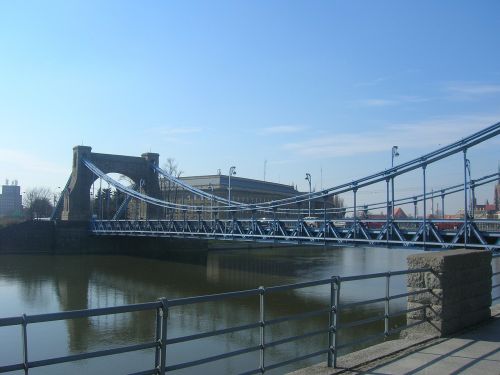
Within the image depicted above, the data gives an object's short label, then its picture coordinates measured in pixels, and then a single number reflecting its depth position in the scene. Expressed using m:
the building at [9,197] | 151.65
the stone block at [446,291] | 6.88
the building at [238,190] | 73.00
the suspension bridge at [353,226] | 18.33
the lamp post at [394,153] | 36.59
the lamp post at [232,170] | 50.03
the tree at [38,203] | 81.88
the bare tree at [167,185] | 63.47
